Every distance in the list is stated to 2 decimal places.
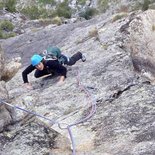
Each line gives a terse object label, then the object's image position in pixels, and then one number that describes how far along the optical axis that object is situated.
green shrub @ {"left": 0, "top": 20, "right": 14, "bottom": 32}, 31.12
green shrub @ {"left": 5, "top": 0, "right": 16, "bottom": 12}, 42.60
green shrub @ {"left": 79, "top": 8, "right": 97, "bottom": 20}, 41.58
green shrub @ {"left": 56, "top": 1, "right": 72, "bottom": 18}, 45.45
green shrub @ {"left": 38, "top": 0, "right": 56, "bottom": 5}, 55.67
